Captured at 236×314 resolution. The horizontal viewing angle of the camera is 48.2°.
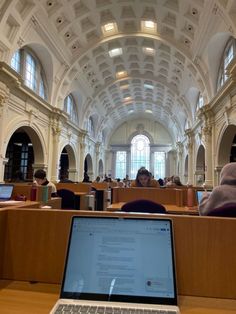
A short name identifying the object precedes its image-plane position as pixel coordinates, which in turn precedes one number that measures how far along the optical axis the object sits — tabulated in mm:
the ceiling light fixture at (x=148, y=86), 20023
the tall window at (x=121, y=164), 28391
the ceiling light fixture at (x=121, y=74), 18183
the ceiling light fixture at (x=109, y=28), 12552
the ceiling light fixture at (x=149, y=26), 12391
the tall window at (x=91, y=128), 21609
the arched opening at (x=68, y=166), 17656
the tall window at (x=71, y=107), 16500
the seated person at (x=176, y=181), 9528
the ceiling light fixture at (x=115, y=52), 15078
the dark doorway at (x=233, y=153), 13858
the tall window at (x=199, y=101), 15733
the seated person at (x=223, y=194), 2303
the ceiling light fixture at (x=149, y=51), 14806
